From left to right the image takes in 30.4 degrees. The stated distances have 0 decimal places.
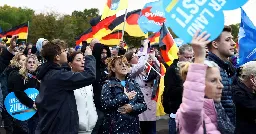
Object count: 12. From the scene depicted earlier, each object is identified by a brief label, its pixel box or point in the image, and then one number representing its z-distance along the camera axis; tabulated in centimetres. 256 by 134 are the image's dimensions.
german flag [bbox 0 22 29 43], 1349
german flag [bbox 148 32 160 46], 1419
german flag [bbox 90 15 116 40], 1202
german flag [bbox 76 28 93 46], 1279
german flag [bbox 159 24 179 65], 948
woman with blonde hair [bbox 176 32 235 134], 302
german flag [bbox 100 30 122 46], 1323
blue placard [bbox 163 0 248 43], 346
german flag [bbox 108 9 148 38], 1366
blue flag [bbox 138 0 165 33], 1192
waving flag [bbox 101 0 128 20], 1270
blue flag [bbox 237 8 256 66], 700
